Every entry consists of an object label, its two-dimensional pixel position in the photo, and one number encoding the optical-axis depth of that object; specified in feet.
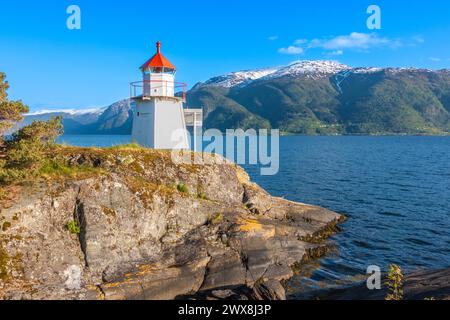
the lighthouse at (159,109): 104.88
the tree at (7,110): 70.38
